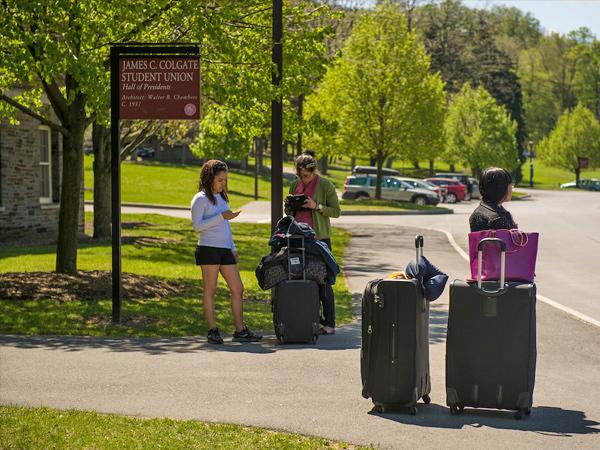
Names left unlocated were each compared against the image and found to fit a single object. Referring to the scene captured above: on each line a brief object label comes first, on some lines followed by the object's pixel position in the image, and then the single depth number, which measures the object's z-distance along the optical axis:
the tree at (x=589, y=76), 137.88
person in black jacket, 7.69
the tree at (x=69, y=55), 12.68
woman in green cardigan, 11.11
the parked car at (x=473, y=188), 66.38
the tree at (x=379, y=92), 52.22
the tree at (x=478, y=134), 82.56
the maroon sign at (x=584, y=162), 102.00
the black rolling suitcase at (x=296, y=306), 10.43
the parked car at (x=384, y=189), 54.12
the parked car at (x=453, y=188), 62.16
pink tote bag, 7.36
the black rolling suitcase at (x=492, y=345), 7.29
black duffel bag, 10.38
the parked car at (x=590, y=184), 96.57
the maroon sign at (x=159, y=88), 11.48
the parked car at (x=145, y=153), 77.34
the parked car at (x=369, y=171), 77.38
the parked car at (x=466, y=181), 66.06
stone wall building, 24.77
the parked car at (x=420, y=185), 54.81
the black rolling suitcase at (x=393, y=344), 7.46
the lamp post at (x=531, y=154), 90.69
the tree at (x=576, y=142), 101.19
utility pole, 15.23
